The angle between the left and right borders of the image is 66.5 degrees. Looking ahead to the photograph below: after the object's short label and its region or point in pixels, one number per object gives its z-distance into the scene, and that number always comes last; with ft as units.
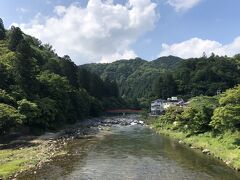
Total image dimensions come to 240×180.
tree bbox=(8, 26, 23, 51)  183.23
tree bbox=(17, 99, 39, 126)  118.26
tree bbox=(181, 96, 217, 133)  103.45
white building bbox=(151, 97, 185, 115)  246.53
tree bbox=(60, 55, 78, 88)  220.00
